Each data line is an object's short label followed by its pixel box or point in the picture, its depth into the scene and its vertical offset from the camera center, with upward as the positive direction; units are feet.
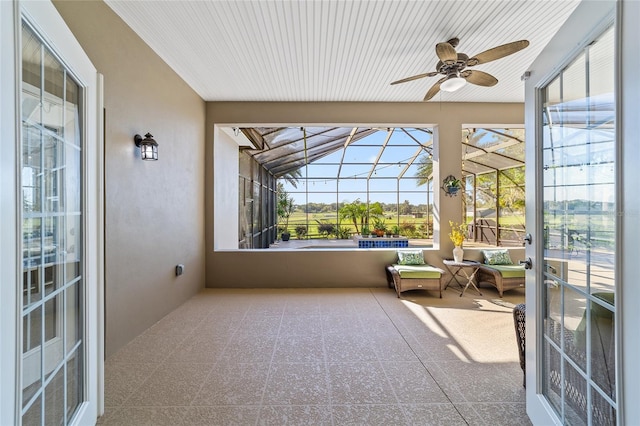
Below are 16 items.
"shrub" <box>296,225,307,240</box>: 35.62 -2.21
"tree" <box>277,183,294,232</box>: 35.42 +0.96
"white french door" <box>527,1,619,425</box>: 3.72 -0.44
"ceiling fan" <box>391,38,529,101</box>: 8.29 +4.67
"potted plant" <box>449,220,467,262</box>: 14.71 -1.31
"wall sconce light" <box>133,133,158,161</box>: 9.42 +2.21
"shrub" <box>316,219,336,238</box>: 35.37 -1.96
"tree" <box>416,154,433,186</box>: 30.93 +4.81
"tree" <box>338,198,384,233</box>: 33.68 +0.10
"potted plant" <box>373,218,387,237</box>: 32.41 -1.29
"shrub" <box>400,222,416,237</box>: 34.58 -1.97
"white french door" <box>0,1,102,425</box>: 3.34 -0.11
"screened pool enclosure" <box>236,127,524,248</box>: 22.49 +3.04
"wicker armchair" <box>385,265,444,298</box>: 13.62 -3.18
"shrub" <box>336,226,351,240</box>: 35.09 -2.44
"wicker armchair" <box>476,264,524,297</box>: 13.84 -3.15
